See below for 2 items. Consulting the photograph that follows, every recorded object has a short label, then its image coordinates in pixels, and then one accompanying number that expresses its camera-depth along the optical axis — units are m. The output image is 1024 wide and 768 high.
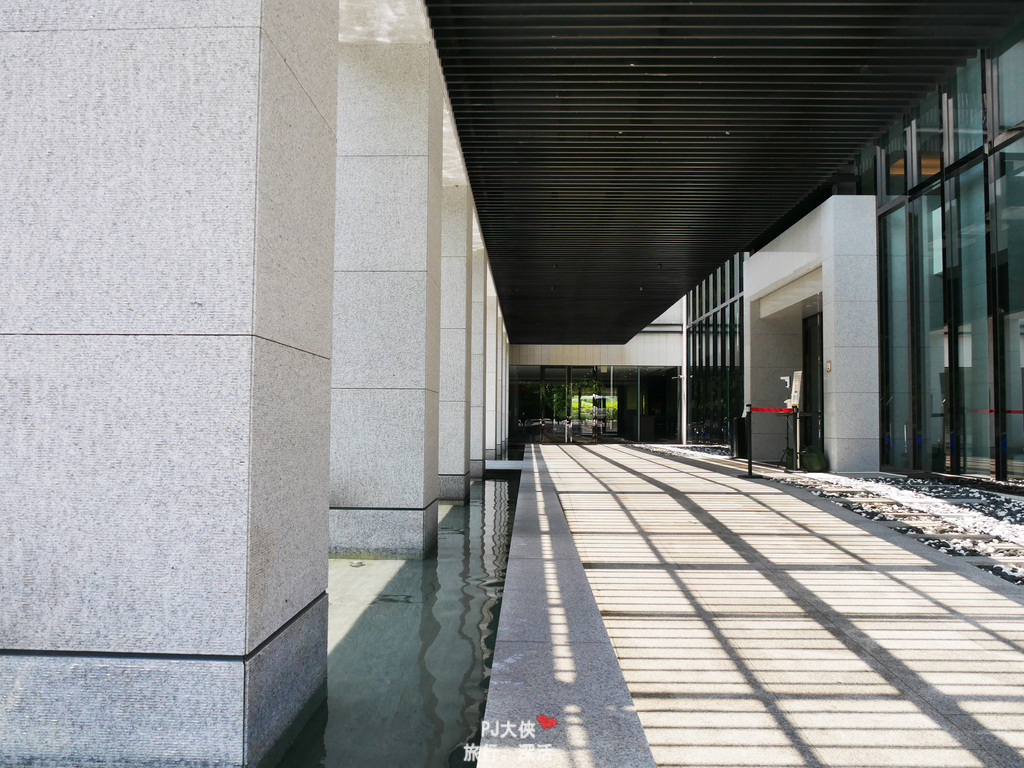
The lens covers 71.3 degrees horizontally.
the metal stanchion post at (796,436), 14.29
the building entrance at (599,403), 34.84
